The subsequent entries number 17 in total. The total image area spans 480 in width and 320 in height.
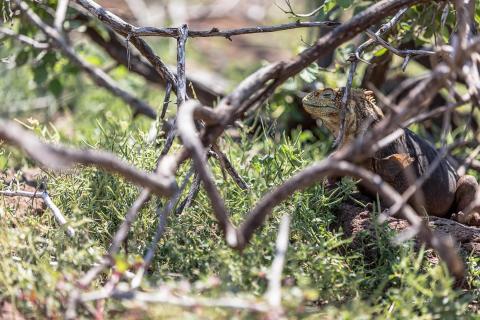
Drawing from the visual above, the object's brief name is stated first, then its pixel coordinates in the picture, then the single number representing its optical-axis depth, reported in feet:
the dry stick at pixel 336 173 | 17.84
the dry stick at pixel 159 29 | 27.78
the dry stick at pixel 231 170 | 27.35
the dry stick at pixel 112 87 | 40.37
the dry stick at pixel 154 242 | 18.88
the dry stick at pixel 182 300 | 16.88
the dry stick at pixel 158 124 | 28.01
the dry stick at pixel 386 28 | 28.22
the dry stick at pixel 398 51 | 27.04
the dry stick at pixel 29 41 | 36.35
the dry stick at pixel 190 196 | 26.55
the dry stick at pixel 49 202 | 23.24
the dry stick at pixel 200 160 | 18.62
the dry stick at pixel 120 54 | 42.97
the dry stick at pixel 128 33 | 27.91
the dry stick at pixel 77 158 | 16.08
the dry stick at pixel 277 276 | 16.84
